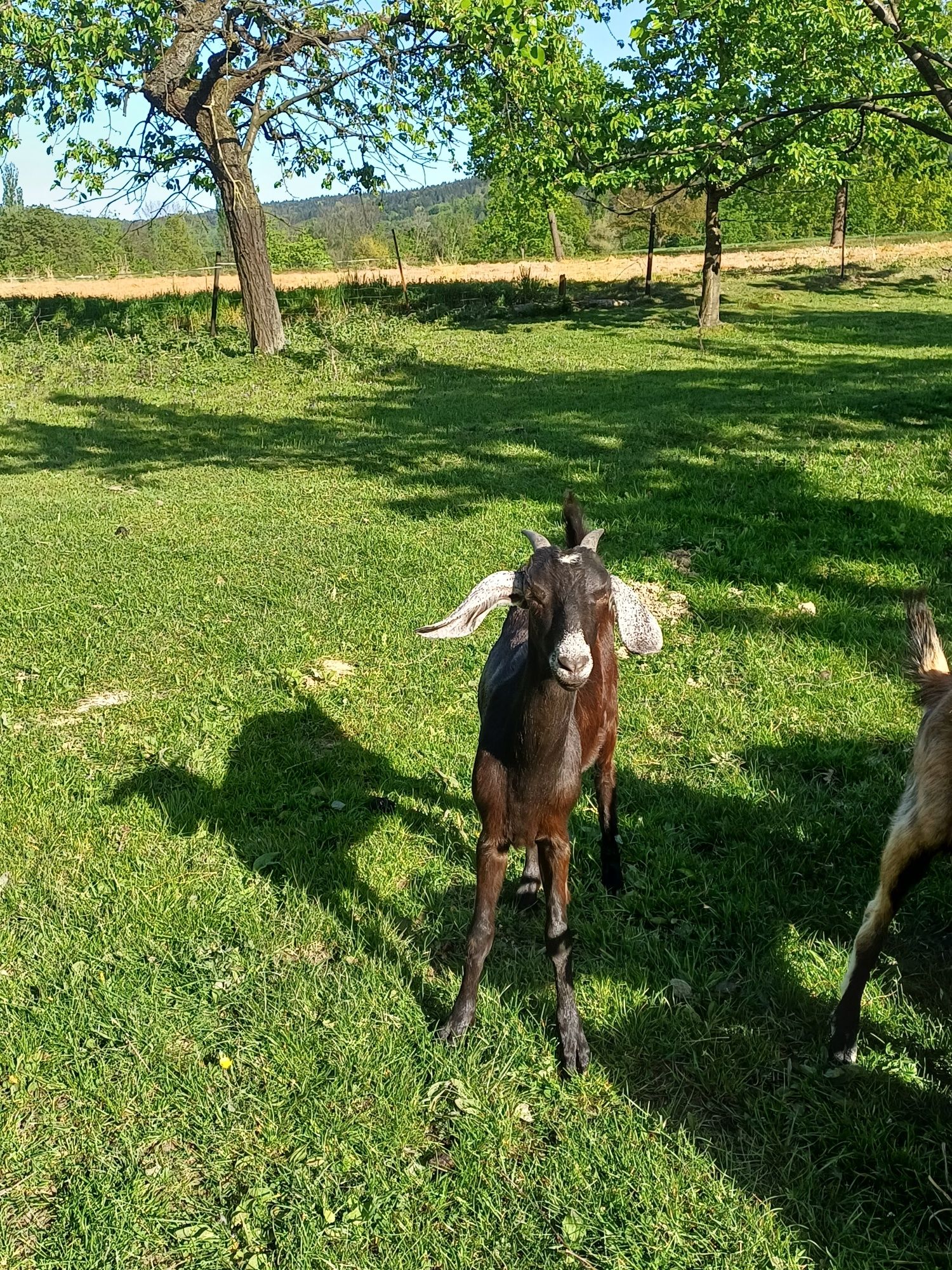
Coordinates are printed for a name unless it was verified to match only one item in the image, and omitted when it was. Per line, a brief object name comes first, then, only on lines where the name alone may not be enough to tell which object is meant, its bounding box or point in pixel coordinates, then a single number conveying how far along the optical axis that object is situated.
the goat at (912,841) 2.77
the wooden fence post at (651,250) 26.57
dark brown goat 2.64
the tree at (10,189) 29.78
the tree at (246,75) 13.45
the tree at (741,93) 17.28
